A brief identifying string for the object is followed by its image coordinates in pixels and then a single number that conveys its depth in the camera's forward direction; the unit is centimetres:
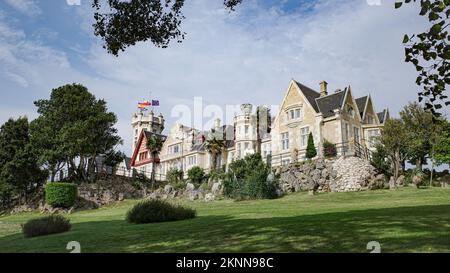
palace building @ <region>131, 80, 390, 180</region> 4631
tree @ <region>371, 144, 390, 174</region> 3781
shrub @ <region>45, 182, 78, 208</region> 4084
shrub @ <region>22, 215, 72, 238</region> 1510
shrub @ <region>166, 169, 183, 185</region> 6131
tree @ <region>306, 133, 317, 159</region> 4459
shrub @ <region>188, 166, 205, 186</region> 5412
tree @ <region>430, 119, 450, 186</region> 3898
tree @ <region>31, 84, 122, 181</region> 4562
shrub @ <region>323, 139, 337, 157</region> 4297
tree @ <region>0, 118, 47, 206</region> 4588
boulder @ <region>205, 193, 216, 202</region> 3812
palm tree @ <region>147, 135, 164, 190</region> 6428
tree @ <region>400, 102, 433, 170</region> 3903
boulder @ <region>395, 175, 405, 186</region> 3368
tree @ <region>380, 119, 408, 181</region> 3628
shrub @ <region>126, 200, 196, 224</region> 1711
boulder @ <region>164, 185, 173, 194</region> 4816
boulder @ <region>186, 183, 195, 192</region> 4718
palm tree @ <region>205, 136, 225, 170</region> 6075
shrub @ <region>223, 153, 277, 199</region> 3312
